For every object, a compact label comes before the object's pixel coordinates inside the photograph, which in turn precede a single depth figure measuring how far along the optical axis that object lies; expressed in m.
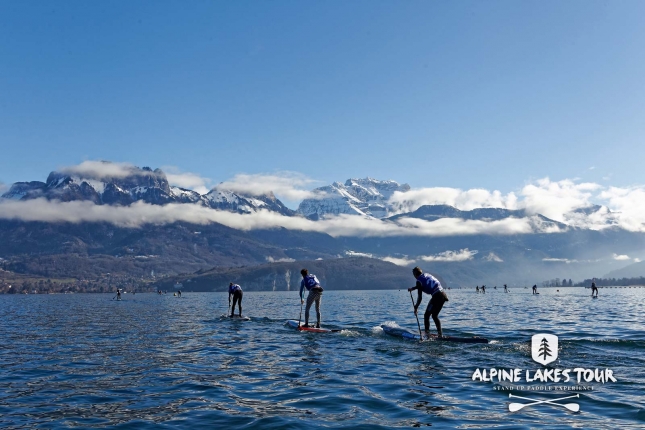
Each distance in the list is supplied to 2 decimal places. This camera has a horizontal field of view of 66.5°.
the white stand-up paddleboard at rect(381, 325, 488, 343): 25.64
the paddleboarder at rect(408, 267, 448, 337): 27.71
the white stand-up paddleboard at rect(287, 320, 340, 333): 32.28
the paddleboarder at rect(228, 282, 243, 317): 45.91
